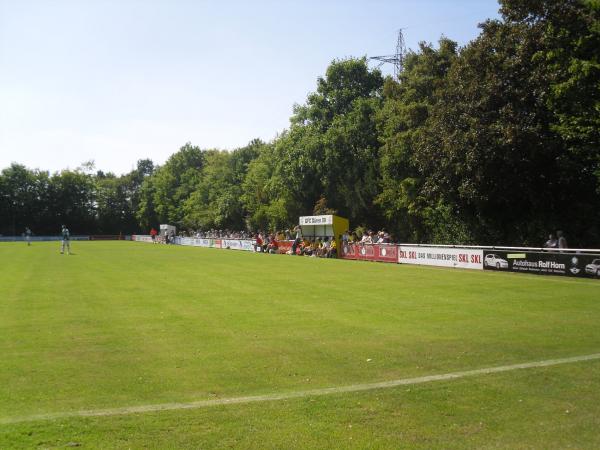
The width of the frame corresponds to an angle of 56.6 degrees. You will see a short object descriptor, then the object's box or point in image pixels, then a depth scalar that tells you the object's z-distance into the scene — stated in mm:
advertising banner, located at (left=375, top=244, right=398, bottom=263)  31828
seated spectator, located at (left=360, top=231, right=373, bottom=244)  36078
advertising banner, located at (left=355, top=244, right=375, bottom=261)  33959
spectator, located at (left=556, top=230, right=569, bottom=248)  23578
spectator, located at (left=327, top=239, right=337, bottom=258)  38688
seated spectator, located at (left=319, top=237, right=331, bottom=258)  39012
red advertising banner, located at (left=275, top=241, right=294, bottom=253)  44800
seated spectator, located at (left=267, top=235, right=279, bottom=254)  46678
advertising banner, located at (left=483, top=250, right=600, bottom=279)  20812
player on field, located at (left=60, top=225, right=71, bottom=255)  42081
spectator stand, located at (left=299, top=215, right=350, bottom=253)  40156
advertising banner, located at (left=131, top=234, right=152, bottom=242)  93875
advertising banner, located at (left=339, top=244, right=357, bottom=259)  36378
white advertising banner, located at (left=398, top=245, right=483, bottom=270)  26047
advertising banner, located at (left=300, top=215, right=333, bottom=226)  40125
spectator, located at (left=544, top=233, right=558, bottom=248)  24475
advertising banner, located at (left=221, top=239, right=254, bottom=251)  53194
